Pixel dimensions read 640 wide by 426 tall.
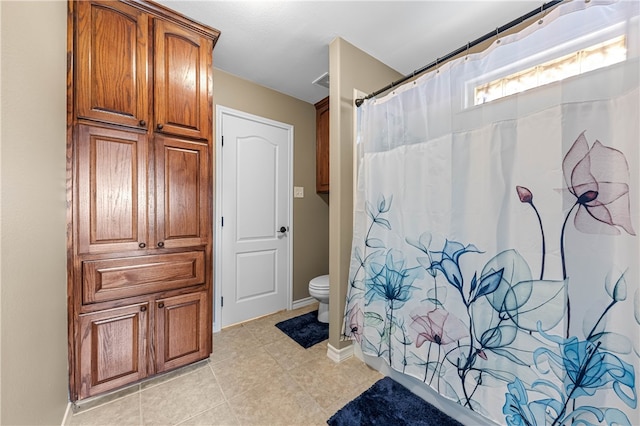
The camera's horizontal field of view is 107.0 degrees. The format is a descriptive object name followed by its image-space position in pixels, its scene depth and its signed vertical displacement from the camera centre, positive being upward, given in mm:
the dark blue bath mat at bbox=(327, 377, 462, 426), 1279 -1144
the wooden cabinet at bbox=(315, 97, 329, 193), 2836 +790
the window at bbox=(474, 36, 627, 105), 875 +593
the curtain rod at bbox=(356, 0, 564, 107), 964 +825
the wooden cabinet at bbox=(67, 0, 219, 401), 1323 +109
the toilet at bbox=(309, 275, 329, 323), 2330 -824
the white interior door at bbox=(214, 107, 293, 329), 2344 -78
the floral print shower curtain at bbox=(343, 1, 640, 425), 805 -83
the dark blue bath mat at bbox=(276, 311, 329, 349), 2096 -1150
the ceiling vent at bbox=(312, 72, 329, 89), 2330 +1324
